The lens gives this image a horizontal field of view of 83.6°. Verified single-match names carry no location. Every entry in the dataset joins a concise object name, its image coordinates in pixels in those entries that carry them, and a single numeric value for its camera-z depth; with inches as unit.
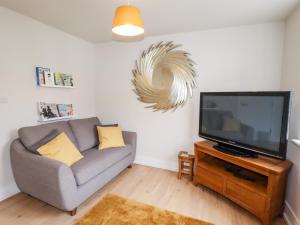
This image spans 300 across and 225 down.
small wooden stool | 102.0
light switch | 79.9
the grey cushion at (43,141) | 76.8
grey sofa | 67.5
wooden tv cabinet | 65.6
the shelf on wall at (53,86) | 98.7
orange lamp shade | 52.1
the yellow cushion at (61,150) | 75.9
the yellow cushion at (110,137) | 105.6
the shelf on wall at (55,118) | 96.3
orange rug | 68.5
